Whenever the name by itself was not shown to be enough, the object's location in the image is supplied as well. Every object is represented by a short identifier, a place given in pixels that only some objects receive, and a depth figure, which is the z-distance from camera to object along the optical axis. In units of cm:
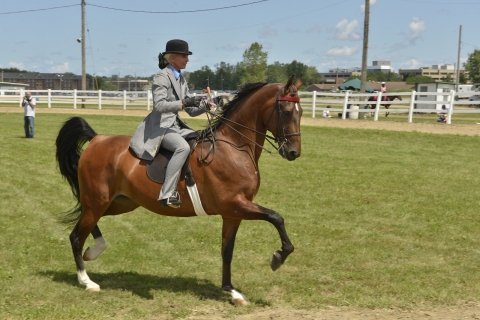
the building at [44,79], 16762
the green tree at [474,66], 9464
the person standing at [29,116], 2367
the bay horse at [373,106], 3397
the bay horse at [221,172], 671
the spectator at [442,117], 3022
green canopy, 4762
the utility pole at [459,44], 8044
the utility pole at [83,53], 4903
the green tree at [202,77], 10484
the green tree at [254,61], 8638
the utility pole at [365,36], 3394
